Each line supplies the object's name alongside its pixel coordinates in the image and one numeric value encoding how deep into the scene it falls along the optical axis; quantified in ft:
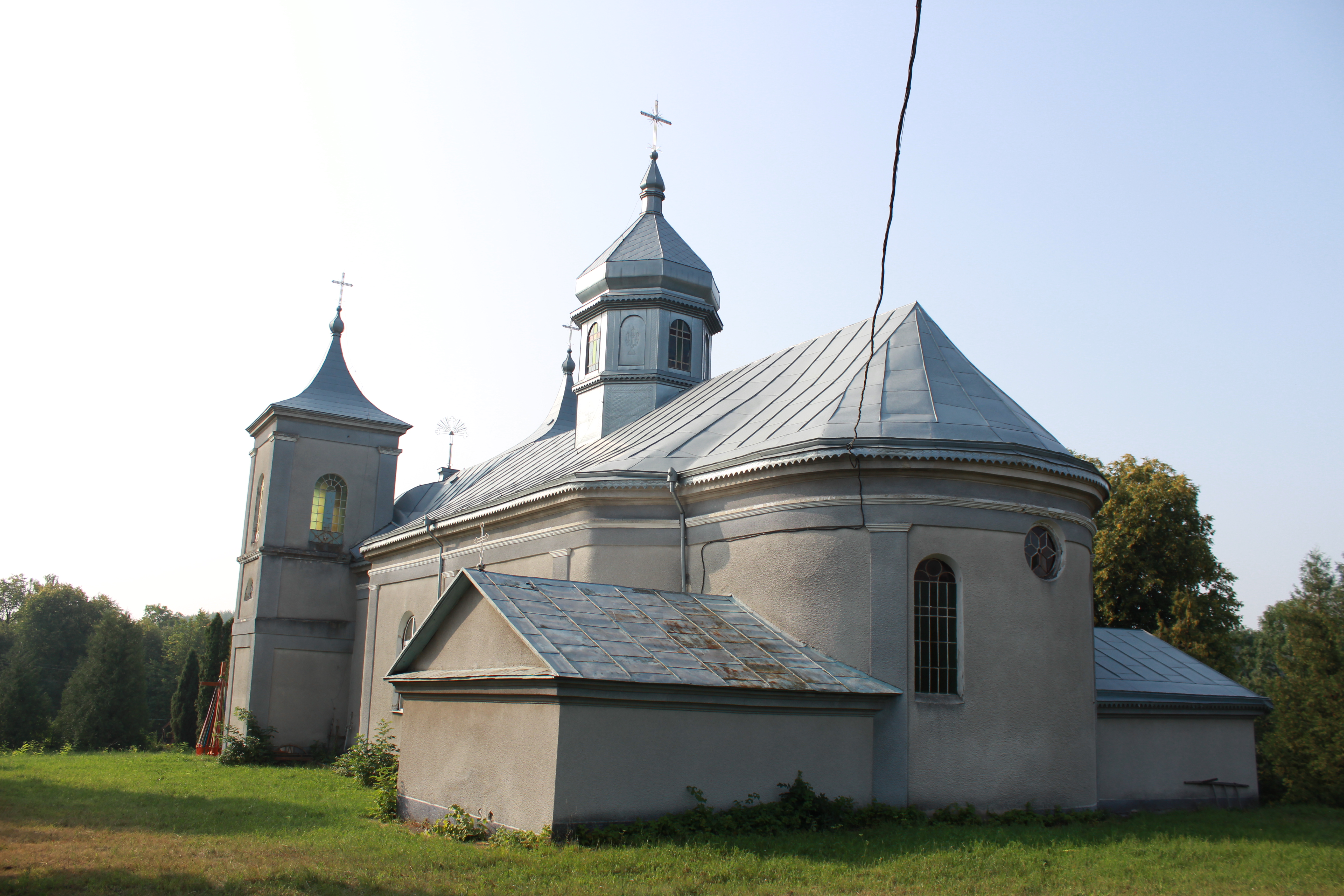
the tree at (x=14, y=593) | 250.78
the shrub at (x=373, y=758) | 60.13
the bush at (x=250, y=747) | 82.94
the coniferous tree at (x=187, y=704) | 143.23
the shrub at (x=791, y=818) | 35.04
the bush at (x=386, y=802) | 45.65
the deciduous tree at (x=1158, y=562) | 97.14
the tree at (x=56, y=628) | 200.75
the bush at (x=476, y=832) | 34.55
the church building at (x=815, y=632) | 37.65
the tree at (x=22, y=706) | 142.61
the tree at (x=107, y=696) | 140.15
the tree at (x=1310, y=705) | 64.59
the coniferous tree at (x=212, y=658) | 131.64
